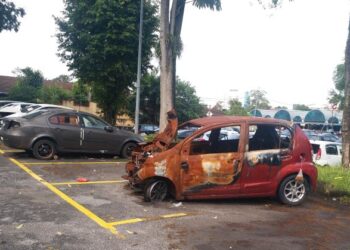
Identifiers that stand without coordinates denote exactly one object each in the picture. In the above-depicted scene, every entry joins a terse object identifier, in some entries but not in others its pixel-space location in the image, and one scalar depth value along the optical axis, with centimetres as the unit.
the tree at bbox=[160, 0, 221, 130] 1529
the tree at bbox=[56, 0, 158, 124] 2403
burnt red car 796
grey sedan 1205
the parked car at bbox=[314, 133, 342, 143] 2850
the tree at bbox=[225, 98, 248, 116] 7681
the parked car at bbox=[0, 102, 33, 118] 2000
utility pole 2028
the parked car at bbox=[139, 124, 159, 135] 4085
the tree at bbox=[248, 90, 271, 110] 11662
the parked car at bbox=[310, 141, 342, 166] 1847
